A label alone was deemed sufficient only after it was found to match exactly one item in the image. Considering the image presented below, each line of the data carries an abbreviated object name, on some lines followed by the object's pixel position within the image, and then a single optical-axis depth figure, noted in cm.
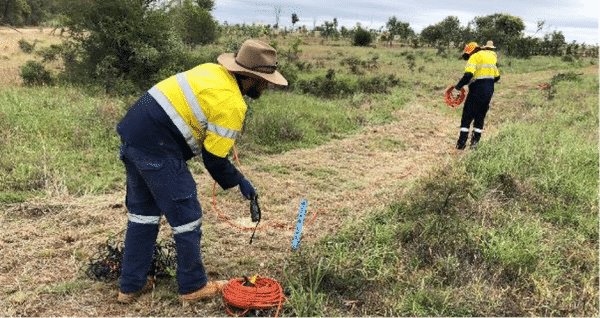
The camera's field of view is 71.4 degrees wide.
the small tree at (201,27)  2563
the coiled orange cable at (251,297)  289
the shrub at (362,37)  4016
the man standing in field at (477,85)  713
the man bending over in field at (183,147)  268
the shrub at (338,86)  1244
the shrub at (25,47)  2026
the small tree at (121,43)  1087
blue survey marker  362
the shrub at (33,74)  1053
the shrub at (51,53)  1337
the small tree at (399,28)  4669
